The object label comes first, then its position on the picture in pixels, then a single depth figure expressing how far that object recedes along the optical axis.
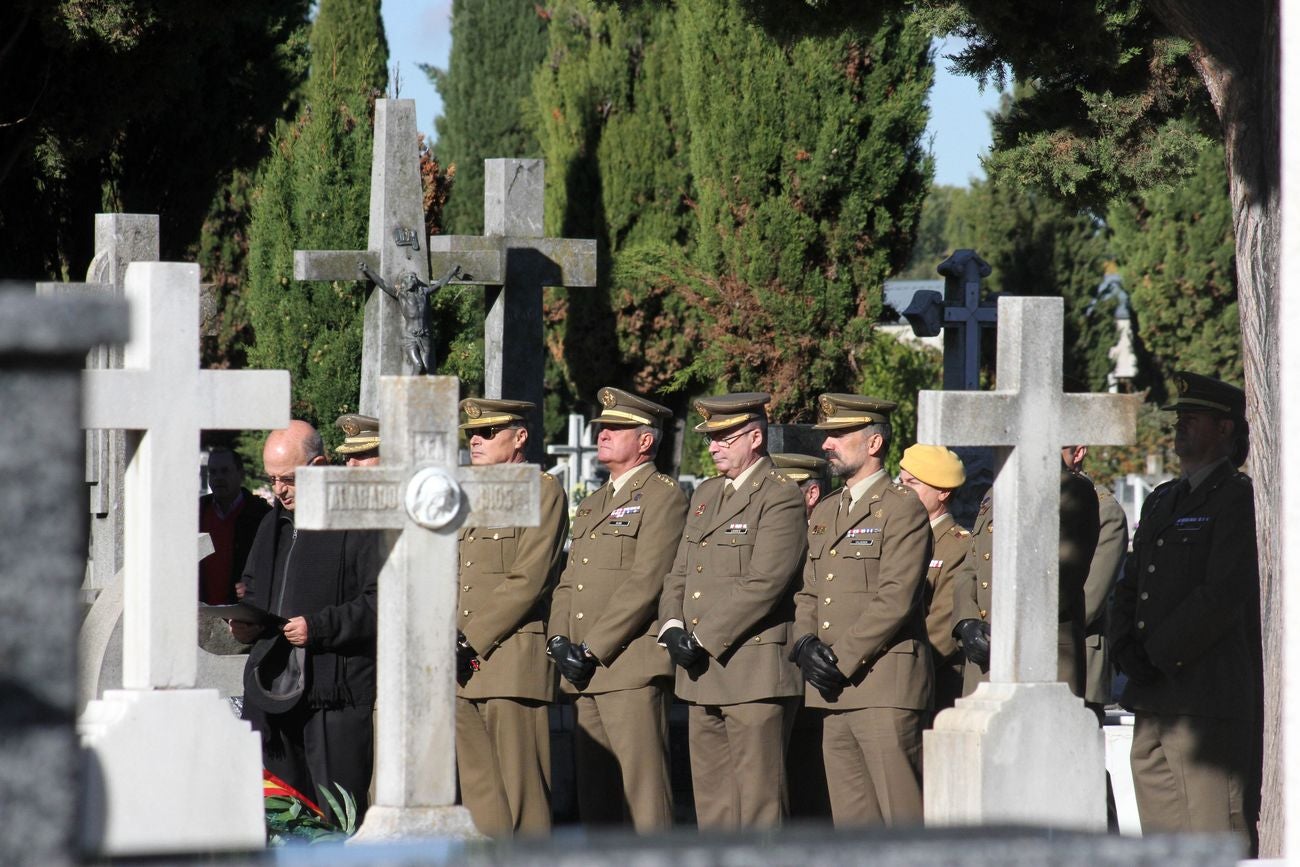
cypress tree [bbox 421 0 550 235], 66.00
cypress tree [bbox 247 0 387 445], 30.94
